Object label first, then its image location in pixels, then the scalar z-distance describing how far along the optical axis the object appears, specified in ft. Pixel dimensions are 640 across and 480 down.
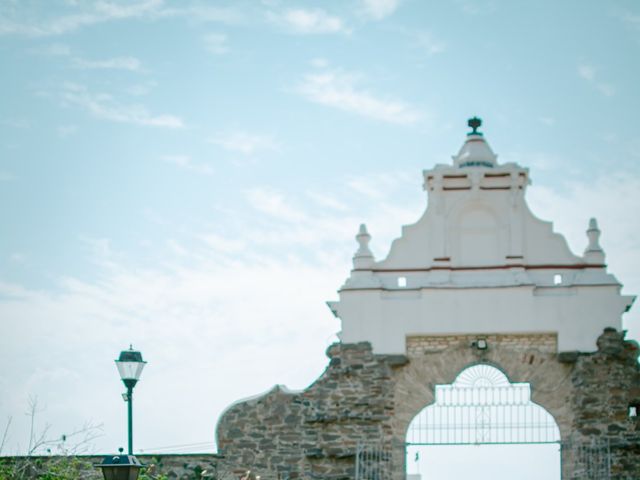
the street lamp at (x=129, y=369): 54.29
